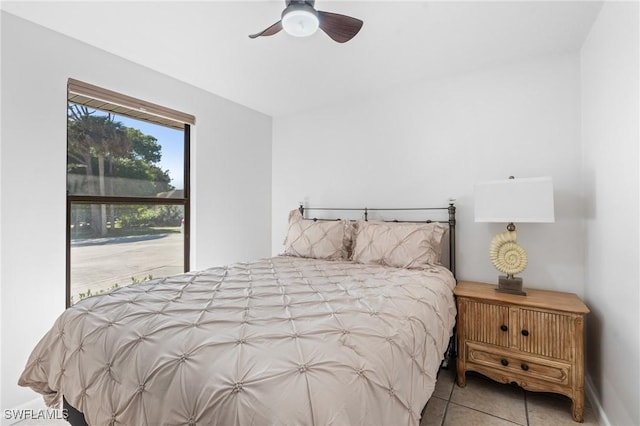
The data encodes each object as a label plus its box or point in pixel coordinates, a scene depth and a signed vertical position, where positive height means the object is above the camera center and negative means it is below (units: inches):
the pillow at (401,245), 97.7 -10.8
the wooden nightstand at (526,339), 73.7 -33.4
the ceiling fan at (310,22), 62.4 +42.0
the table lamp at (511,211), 79.7 +0.5
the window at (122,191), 95.6 +8.1
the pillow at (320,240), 114.3 -10.5
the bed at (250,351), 35.7 -20.1
